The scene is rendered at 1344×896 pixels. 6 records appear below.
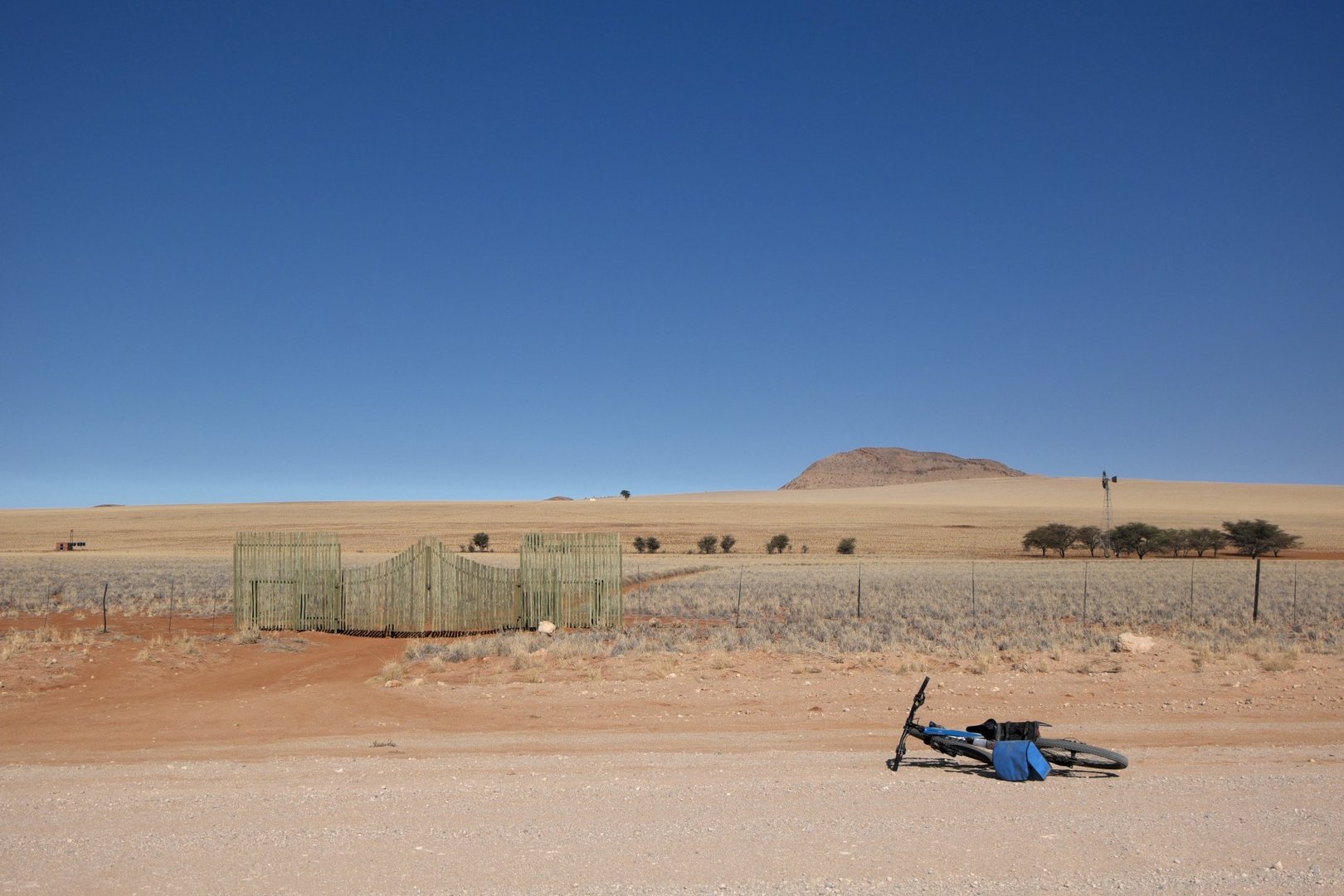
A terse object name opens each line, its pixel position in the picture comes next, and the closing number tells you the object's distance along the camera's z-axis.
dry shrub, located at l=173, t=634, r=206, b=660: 16.70
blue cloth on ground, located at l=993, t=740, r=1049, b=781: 7.55
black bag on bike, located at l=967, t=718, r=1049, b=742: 7.84
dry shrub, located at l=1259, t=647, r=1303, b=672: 13.48
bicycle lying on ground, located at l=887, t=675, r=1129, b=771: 7.71
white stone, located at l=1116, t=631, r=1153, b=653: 15.33
